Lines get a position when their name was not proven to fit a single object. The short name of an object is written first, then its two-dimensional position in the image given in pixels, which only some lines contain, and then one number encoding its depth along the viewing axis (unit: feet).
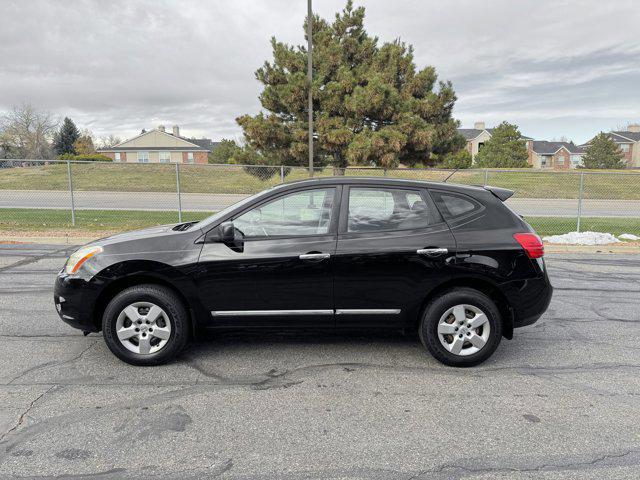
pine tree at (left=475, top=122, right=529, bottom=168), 150.30
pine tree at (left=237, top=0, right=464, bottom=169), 58.70
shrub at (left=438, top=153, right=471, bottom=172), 105.26
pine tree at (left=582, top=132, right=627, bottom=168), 175.11
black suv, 12.69
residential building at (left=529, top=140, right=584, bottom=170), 253.85
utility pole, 49.03
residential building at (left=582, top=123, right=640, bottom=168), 254.88
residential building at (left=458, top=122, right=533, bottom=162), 246.06
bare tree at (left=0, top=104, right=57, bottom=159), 192.03
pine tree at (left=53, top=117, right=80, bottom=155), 216.82
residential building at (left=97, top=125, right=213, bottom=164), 222.48
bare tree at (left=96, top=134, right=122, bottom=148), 276.35
